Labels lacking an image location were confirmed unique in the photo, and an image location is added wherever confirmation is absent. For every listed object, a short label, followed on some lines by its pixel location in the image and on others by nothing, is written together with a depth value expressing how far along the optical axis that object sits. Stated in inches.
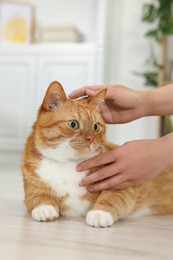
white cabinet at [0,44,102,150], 155.9
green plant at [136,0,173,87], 132.2
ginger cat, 45.8
